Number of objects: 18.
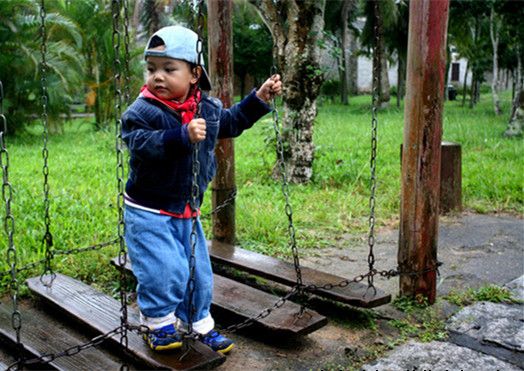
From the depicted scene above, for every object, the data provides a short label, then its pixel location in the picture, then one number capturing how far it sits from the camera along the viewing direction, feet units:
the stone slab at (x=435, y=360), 10.21
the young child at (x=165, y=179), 9.03
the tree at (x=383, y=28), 62.23
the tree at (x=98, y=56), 45.65
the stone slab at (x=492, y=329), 10.98
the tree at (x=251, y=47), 88.58
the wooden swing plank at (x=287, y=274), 11.69
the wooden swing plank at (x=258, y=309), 10.72
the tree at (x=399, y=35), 71.82
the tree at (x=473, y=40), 63.96
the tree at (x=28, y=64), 39.63
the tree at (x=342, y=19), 78.54
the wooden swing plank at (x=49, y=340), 9.49
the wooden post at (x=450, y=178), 20.42
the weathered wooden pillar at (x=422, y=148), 12.25
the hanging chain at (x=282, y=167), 10.40
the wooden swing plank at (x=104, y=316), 9.27
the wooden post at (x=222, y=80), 15.60
